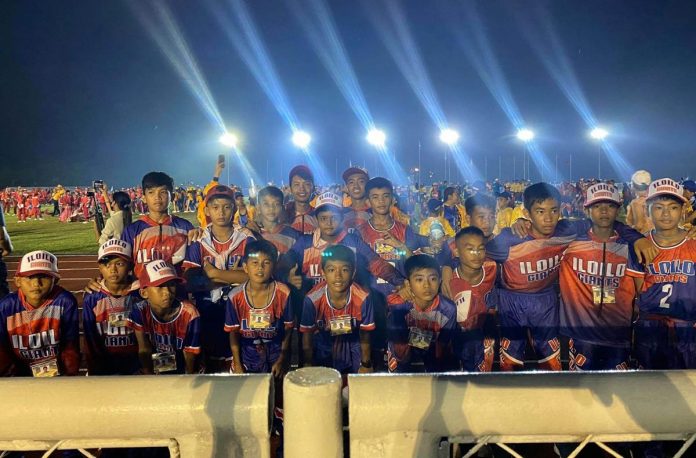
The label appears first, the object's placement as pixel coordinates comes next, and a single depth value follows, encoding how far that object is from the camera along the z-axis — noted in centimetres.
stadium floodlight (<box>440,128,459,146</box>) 4314
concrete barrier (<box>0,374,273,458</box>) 131
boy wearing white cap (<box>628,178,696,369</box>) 392
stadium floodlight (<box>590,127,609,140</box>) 4531
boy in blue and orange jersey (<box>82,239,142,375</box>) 374
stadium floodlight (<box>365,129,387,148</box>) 3574
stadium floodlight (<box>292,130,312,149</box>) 3286
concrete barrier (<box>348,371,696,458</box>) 129
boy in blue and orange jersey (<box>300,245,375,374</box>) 407
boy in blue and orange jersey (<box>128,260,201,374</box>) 381
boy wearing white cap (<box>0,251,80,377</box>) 358
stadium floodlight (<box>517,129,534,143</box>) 4450
